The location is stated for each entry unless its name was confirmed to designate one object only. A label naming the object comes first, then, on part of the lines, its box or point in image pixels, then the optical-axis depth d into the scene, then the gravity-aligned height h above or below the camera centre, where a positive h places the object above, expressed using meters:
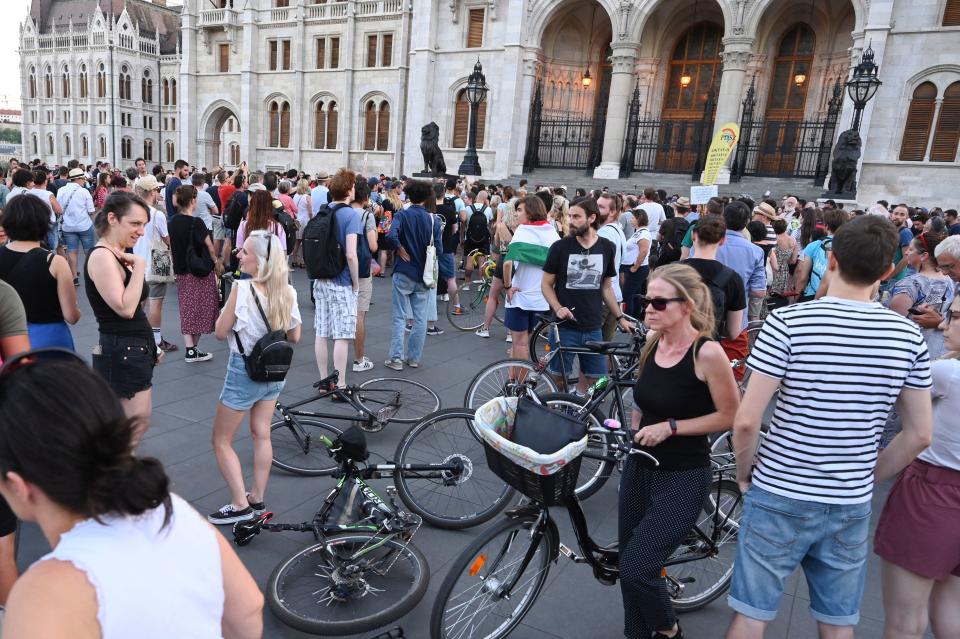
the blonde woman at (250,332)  3.47 -0.94
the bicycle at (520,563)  2.55 -1.71
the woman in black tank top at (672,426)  2.57 -0.94
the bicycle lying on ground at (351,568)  2.97 -2.03
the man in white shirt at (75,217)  9.29 -1.00
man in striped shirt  2.14 -0.78
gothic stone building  19.78 +4.68
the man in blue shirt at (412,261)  6.68 -0.88
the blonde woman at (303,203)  11.83 -0.62
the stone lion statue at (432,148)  22.09 +1.21
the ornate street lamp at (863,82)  15.01 +3.35
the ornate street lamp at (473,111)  21.22 +2.67
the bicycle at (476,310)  9.20 -2.01
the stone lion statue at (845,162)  16.25 +1.47
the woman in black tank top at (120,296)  3.55 -0.82
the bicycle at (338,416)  4.51 -1.91
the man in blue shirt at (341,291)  5.90 -1.15
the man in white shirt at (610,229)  6.30 -0.33
